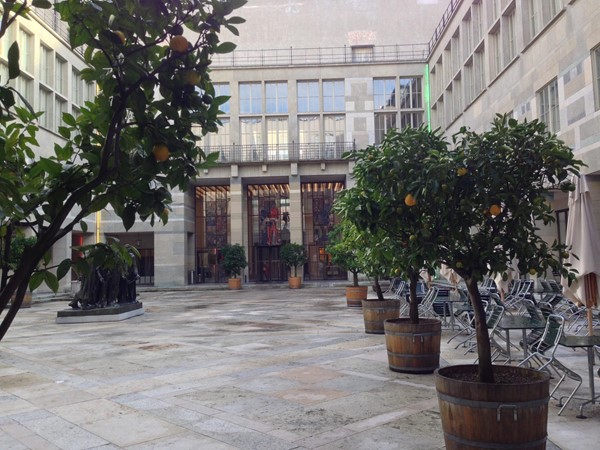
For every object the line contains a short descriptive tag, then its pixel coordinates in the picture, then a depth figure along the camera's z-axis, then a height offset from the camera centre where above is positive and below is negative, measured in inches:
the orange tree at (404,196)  184.9 +17.9
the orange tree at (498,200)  179.5 +14.6
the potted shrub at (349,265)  772.6 -28.6
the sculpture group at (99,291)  698.2 -54.2
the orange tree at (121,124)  87.7 +23.9
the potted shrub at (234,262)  1444.4 -38.7
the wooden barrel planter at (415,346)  326.3 -63.4
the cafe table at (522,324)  307.1 -48.8
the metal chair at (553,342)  244.3 -52.2
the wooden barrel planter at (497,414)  165.6 -54.6
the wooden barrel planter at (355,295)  796.6 -75.0
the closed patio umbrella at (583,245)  273.6 -2.2
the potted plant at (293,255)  1467.8 -24.5
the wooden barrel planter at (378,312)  487.5 -63.1
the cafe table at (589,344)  244.8 -48.4
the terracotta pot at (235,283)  1438.2 -95.8
